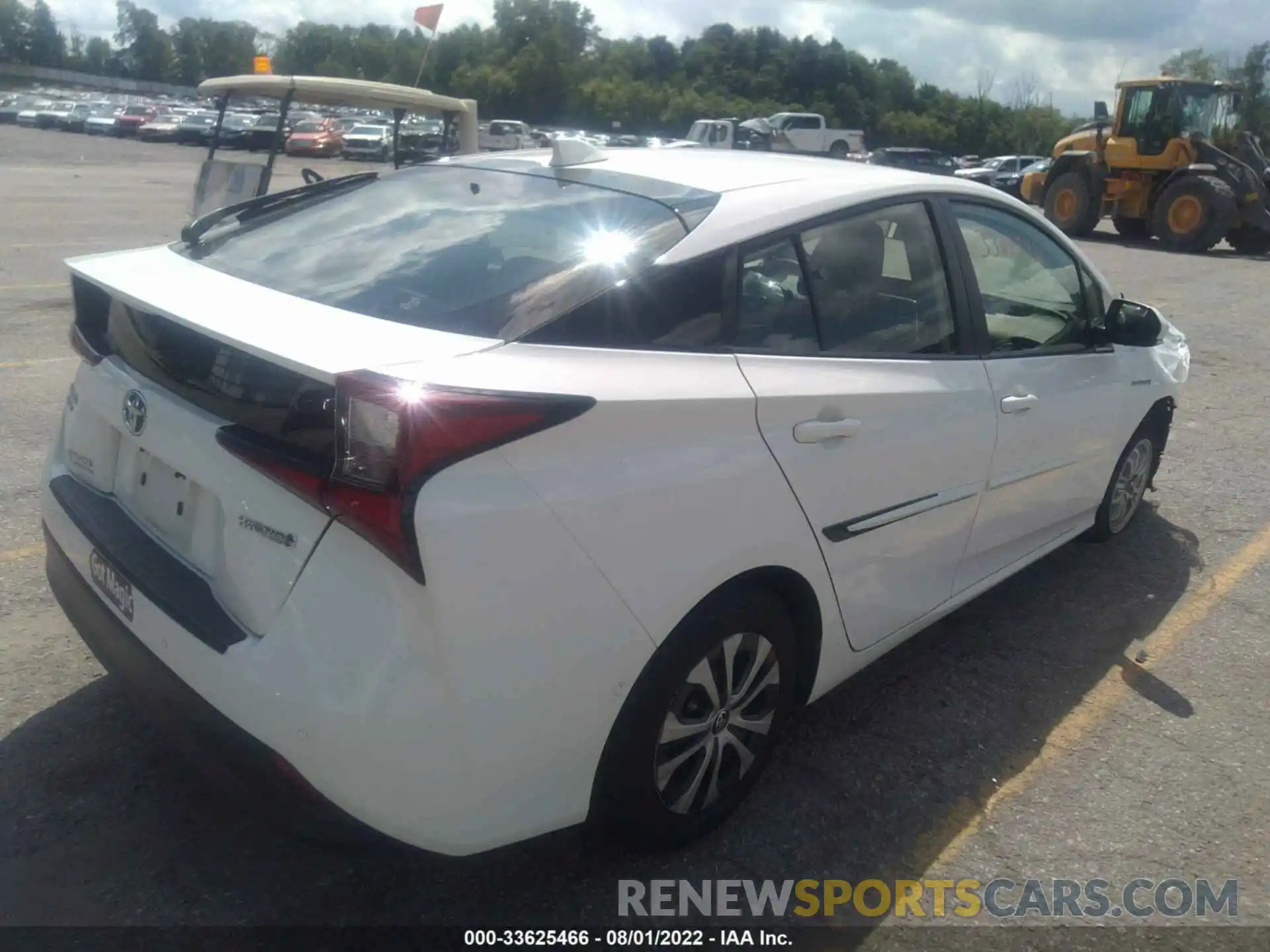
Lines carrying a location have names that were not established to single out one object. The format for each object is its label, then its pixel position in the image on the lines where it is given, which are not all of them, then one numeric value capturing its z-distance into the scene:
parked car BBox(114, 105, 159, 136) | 49.75
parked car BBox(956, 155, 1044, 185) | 39.50
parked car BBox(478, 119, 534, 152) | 45.16
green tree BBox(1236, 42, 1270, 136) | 59.19
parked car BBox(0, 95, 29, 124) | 56.38
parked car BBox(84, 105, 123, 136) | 50.91
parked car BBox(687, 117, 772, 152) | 37.03
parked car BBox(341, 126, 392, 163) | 41.28
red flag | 7.57
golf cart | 7.57
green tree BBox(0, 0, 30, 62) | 114.75
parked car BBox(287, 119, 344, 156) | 42.06
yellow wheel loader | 19.30
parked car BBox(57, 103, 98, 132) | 53.16
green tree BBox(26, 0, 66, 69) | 116.50
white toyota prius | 2.07
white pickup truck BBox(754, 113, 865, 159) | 45.25
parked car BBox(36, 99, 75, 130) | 53.47
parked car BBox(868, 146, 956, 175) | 36.00
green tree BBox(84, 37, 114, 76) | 115.62
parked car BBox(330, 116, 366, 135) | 46.91
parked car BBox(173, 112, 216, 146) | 46.12
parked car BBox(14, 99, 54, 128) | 54.22
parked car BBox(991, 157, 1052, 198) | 33.47
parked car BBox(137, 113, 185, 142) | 47.56
